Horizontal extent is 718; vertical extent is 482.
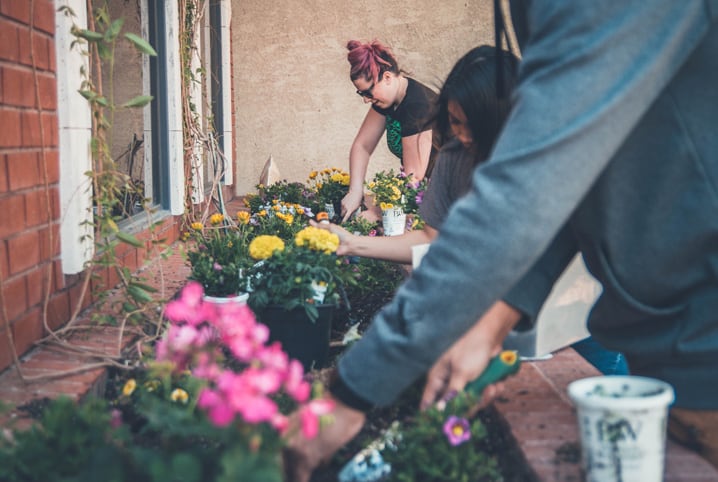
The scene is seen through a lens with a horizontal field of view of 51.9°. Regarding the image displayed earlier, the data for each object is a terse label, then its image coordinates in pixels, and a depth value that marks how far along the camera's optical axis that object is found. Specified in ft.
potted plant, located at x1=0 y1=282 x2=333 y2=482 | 3.44
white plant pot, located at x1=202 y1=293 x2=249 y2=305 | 9.07
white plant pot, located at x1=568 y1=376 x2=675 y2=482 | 4.27
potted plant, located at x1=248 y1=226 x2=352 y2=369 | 8.55
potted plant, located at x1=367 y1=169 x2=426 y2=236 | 14.43
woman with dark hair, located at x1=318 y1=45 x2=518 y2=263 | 7.41
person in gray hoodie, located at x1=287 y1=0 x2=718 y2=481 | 3.55
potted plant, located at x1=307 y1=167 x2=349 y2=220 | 17.12
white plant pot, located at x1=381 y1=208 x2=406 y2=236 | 14.39
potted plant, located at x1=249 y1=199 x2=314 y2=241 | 13.08
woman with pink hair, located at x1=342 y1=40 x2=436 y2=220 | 15.39
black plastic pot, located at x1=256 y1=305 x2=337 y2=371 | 8.59
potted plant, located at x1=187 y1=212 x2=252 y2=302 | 9.39
